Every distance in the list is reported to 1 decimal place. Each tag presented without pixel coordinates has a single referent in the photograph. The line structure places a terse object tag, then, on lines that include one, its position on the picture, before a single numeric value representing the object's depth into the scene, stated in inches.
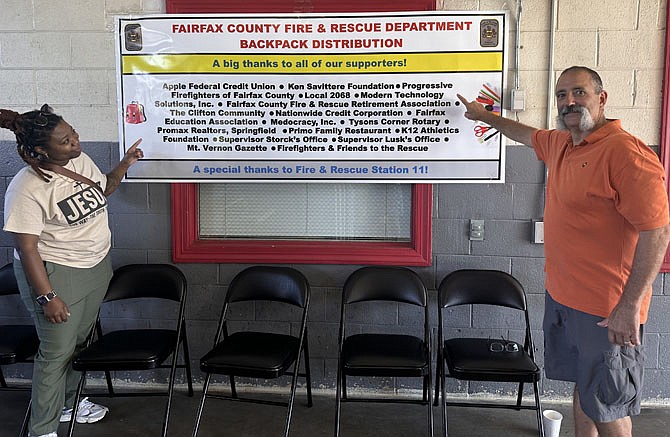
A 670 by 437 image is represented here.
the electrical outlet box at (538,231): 117.9
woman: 99.0
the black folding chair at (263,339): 101.9
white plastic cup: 107.2
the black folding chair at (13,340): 108.4
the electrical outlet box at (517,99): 113.8
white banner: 115.2
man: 77.6
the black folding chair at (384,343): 101.6
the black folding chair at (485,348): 100.0
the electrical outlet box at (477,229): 120.0
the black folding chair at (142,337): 103.4
